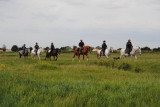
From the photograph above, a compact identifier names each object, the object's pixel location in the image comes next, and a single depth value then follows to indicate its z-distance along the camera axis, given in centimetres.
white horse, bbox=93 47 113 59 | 2505
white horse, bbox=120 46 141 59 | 2466
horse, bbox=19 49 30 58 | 2905
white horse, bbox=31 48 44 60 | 2770
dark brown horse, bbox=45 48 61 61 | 2597
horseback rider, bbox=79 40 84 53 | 2359
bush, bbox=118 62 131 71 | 1617
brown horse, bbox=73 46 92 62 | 2430
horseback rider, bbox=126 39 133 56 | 2381
